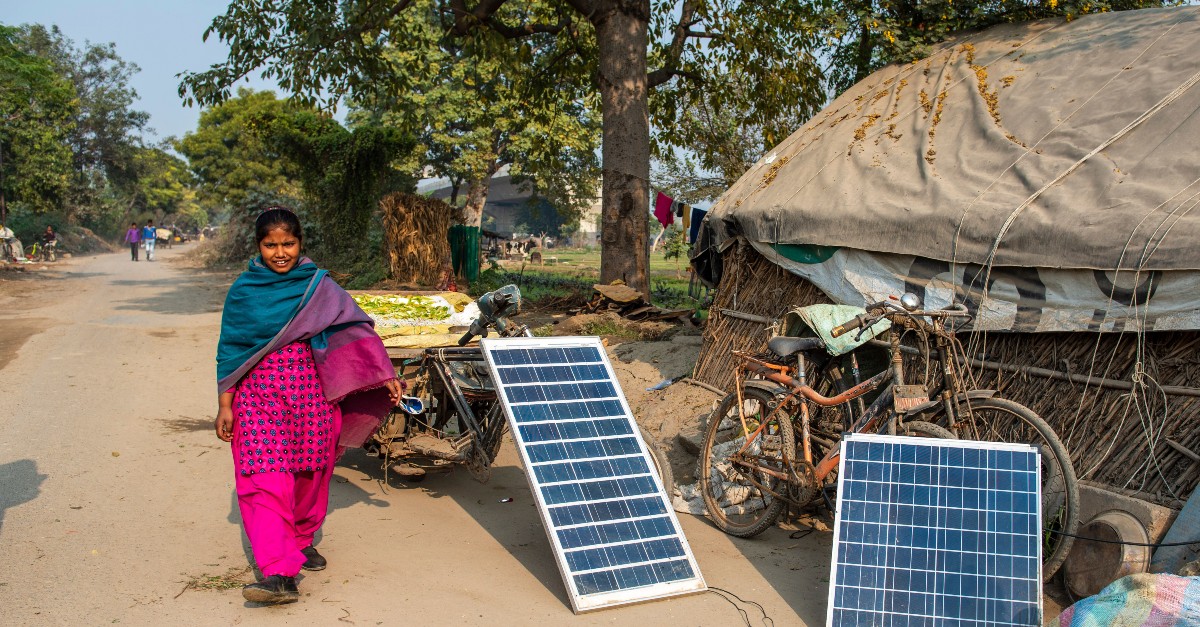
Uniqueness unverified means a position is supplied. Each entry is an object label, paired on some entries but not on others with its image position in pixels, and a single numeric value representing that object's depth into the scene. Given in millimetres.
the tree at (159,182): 53812
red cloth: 18578
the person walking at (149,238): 37531
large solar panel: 4352
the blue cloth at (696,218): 16812
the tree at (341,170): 22500
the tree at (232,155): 41906
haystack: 18281
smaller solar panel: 3863
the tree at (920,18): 8328
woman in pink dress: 4227
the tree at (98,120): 46750
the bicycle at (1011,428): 4246
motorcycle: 5508
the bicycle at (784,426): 4832
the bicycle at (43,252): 31517
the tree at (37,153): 31797
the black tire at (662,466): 5270
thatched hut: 4664
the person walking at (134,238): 36750
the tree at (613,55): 12336
